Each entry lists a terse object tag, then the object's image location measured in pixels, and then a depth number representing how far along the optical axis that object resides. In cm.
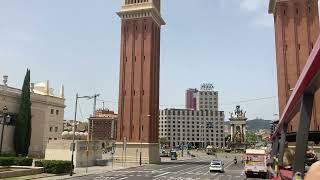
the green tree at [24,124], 6488
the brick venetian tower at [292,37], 6856
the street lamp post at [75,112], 4644
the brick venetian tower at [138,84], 7575
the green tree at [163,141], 18795
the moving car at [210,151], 12892
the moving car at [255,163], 4312
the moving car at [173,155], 9618
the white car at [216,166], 5167
